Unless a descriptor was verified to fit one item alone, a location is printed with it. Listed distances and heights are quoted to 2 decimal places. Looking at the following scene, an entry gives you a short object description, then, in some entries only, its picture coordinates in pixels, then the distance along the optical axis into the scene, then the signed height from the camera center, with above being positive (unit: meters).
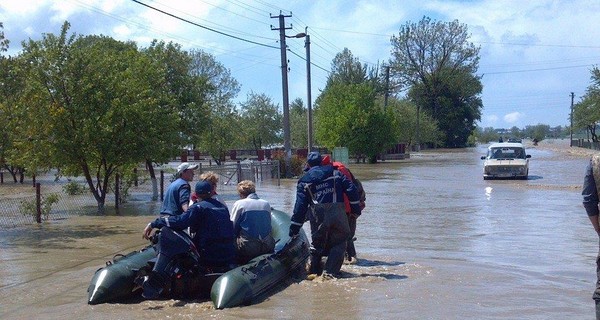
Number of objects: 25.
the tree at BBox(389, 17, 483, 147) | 91.12 +8.38
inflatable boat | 8.66 -1.60
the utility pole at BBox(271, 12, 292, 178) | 36.72 +2.79
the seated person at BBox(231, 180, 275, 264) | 10.02 -1.07
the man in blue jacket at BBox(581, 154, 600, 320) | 6.12 -0.47
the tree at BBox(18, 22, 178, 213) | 20.36 +1.04
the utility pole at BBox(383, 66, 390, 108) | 68.39 +5.73
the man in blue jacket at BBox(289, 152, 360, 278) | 10.16 -0.93
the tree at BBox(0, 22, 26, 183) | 16.36 +1.30
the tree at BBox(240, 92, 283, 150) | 76.56 +2.74
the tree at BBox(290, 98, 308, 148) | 79.31 +1.36
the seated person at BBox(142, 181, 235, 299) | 9.06 -1.08
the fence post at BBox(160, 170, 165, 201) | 25.72 -1.22
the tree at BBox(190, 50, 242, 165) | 31.25 +2.13
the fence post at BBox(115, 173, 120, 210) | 22.86 -1.30
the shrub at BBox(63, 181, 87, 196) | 25.47 -1.33
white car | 34.47 -1.10
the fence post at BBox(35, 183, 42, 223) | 18.47 -1.37
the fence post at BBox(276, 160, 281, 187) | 33.87 -1.46
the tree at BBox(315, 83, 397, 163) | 57.59 +1.30
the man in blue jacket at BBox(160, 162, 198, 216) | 9.98 -0.67
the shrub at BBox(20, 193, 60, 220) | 18.97 -1.40
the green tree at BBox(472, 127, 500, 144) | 188.62 +0.41
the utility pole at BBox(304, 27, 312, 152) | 41.34 +2.58
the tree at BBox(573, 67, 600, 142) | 73.75 +2.82
